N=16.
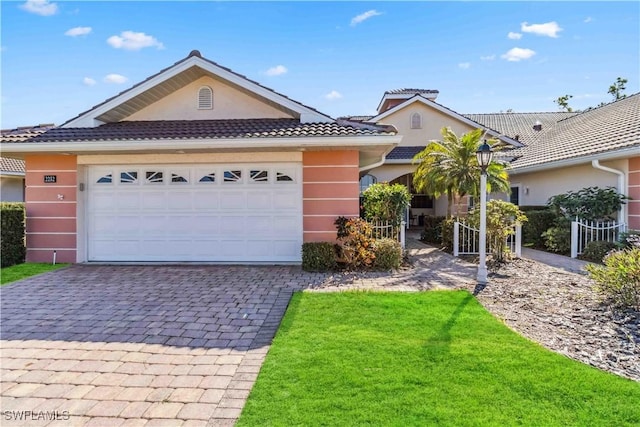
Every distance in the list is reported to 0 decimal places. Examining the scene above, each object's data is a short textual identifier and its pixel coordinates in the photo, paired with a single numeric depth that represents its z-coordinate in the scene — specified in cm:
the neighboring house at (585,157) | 1076
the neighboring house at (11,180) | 1871
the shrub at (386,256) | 937
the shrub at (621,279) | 591
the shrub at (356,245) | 930
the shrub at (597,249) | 1037
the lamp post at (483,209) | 799
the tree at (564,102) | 4403
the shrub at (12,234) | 979
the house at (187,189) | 1004
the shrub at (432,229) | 1472
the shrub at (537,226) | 1348
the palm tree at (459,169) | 1301
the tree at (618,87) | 3881
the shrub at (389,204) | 1085
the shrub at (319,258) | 931
